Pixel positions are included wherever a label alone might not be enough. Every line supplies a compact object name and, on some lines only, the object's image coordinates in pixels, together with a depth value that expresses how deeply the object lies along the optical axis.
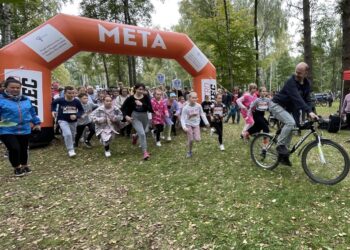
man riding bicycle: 5.24
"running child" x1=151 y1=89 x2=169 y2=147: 9.12
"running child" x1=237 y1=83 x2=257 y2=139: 8.50
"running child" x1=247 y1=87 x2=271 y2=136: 8.08
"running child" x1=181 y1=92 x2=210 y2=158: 7.37
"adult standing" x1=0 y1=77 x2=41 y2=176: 6.02
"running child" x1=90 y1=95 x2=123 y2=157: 7.79
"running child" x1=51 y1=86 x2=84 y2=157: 7.78
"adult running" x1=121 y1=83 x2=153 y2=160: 7.43
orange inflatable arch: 8.37
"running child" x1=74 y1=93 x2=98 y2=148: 8.81
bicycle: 4.78
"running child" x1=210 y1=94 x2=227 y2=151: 8.04
